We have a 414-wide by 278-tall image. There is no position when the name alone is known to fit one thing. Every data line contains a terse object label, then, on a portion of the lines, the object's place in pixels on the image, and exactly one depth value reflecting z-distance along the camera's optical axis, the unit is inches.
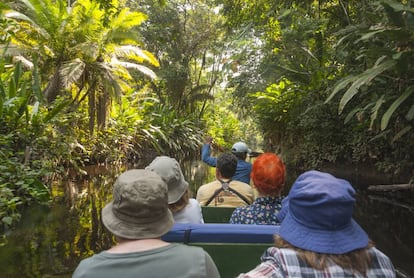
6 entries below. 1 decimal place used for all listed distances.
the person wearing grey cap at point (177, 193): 112.6
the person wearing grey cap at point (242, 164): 194.1
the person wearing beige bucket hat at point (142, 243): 60.9
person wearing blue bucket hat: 57.4
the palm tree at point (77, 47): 460.8
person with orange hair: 116.6
